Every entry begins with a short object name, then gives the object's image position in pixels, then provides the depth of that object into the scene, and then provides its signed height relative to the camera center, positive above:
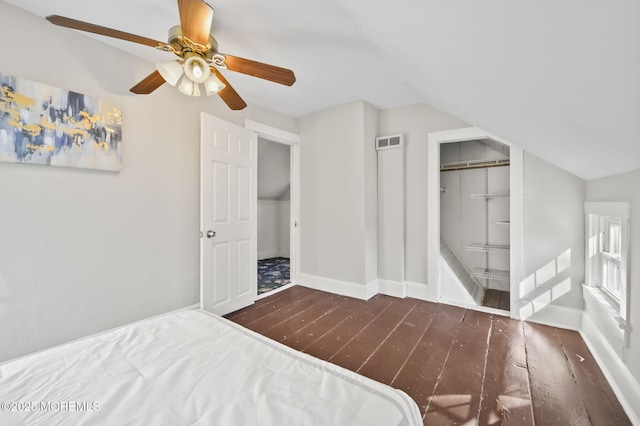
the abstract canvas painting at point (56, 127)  1.70 +0.61
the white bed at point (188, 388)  0.76 -0.59
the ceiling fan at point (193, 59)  1.41 +0.97
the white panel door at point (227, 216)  2.62 -0.05
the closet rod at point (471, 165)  3.40 +0.64
